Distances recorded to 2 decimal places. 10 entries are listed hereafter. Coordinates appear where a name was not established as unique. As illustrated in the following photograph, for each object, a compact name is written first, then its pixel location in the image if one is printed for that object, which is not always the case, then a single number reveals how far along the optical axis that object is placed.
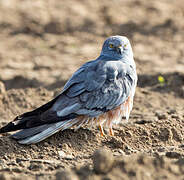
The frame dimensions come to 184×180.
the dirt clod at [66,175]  8.41
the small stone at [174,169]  8.91
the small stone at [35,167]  10.10
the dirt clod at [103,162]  8.78
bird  11.45
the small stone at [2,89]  15.32
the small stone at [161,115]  14.18
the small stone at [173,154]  10.36
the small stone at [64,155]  10.88
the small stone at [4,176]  8.87
